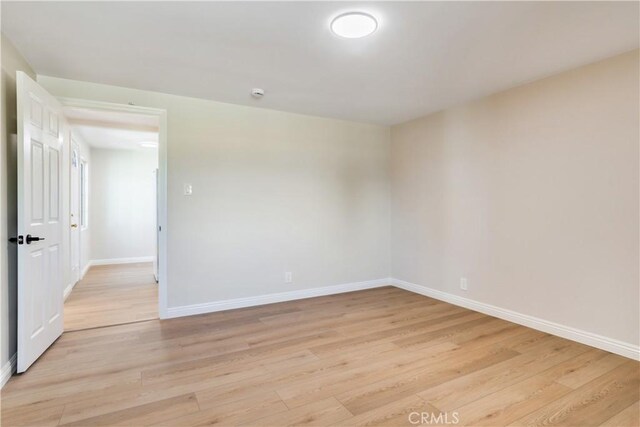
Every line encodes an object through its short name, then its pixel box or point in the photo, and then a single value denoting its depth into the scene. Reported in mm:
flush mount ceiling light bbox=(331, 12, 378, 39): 2033
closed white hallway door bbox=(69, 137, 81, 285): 4789
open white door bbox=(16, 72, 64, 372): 2232
